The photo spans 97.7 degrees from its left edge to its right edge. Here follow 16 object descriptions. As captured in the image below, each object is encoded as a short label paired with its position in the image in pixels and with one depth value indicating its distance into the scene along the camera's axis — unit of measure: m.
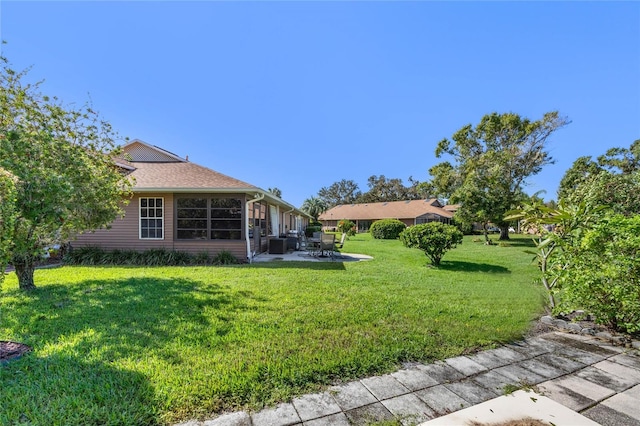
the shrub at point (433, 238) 9.84
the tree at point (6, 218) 3.04
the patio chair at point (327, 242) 11.85
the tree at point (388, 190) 59.22
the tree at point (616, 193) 5.87
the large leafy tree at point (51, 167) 4.59
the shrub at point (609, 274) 3.74
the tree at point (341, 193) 67.50
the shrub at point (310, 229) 29.49
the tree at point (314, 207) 48.91
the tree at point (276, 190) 61.59
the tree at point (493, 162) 21.33
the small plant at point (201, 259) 10.05
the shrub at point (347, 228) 29.50
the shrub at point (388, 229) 25.20
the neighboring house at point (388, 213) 36.56
